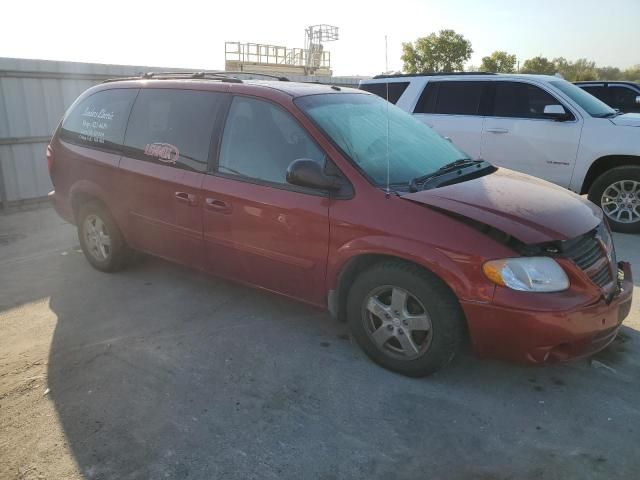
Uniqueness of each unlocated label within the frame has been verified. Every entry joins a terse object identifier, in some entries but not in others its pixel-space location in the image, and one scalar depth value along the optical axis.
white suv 6.35
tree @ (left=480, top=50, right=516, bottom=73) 55.76
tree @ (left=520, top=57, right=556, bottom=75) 59.38
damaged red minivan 2.81
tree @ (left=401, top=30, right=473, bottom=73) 53.09
